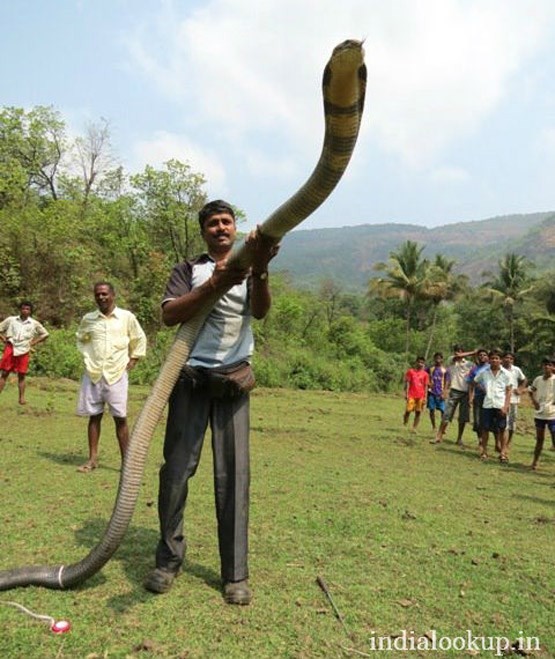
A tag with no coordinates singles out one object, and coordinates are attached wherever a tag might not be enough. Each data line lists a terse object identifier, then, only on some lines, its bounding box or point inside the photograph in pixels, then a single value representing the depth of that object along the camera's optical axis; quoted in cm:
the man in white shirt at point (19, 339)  1119
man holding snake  346
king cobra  236
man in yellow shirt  642
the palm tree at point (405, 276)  4616
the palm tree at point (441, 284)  4656
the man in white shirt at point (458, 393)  1193
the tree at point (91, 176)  4525
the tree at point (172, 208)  3712
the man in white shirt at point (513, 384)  1050
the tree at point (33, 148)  3812
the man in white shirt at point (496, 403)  1032
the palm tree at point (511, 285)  4694
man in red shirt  1288
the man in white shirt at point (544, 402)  943
